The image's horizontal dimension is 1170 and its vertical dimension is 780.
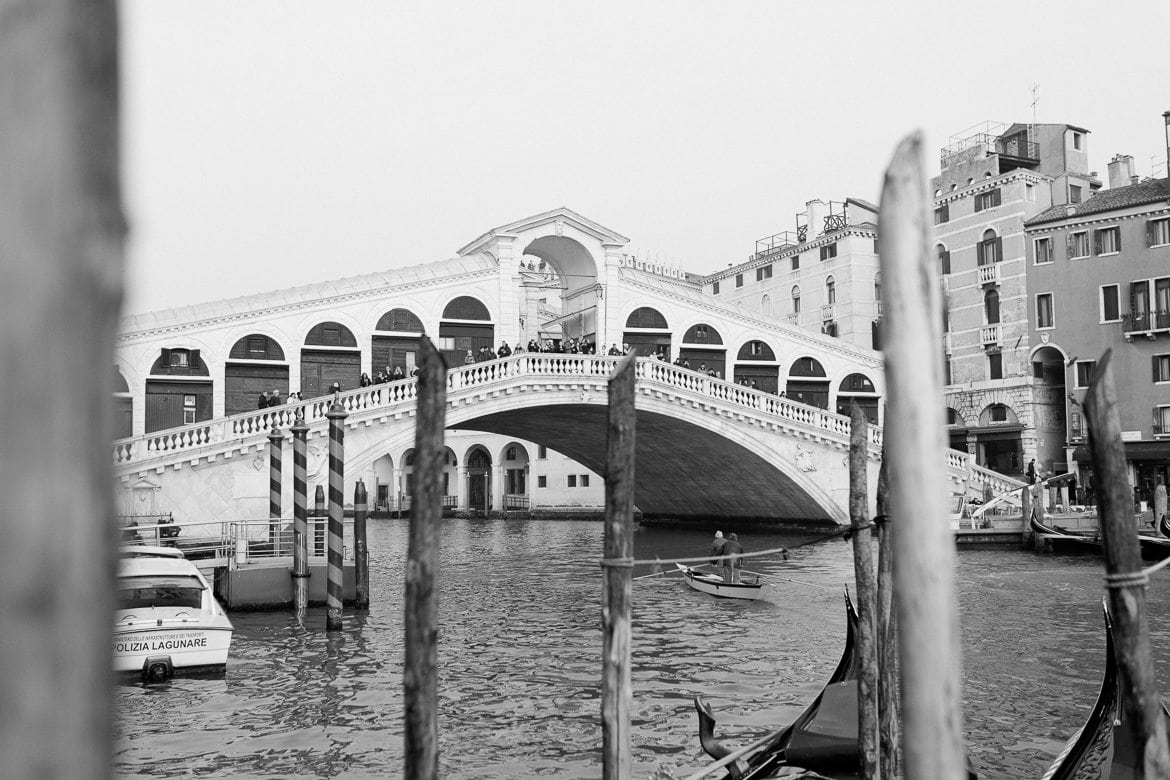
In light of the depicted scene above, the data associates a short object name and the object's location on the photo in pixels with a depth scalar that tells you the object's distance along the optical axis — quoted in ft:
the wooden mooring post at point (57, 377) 3.27
